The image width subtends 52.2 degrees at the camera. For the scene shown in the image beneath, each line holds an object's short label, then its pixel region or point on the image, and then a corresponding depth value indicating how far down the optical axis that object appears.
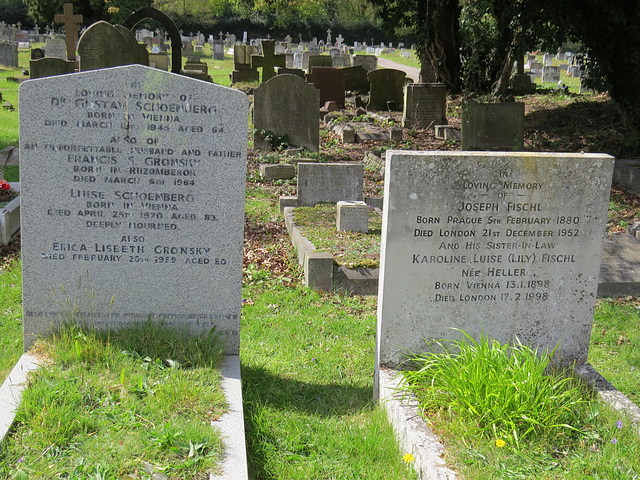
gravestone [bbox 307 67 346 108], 19.33
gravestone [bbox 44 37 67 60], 32.84
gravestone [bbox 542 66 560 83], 31.89
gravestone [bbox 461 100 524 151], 13.45
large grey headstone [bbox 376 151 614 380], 4.07
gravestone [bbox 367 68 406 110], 19.48
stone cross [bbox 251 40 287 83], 27.55
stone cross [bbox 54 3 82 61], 19.67
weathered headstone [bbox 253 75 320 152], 13.12
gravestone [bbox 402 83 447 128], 16.58
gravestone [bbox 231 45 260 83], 26.30
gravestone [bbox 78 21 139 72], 13.86
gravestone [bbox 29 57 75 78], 17.22
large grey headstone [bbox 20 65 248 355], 4.07
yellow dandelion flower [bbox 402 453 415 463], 3.43
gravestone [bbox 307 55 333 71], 25.08
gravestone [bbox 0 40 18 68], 29.55
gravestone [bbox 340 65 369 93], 22.92
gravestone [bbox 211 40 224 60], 41.84
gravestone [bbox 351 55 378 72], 29.77
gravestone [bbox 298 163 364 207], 8.88
